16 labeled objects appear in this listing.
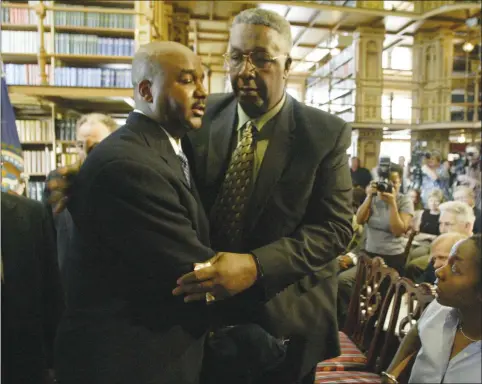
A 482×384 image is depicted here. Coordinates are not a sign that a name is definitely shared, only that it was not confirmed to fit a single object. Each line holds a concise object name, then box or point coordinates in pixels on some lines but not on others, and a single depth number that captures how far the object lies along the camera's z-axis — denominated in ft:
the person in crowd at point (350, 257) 8.39
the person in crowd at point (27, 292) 3.28
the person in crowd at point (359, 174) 19.45
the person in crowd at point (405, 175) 16.16
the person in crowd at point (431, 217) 9.33
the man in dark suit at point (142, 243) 2.73
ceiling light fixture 27.30
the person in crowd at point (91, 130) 7.59
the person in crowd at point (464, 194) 9.24
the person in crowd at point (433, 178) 13.24
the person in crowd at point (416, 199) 13.99
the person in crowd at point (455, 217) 5.52
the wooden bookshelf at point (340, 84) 28.63
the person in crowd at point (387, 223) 10.14
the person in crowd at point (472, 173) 9.06
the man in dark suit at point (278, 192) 3.05
